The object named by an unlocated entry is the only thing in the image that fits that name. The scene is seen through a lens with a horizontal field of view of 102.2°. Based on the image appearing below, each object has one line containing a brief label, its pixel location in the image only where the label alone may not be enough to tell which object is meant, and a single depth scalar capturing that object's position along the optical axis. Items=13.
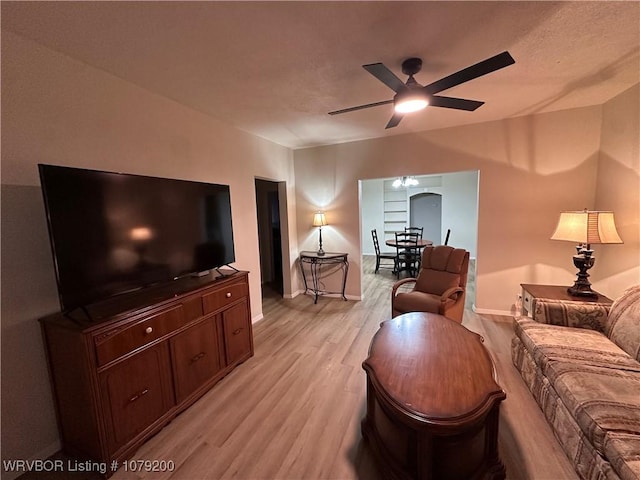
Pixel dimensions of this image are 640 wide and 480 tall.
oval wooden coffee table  1.22
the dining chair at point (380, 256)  5.73
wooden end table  2.26
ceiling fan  1.53
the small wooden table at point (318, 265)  4.35
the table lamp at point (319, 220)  4.30
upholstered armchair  2.79
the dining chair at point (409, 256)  5.34
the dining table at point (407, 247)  5.26
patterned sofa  1.23
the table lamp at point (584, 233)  2.22
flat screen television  1.49
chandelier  7.43
